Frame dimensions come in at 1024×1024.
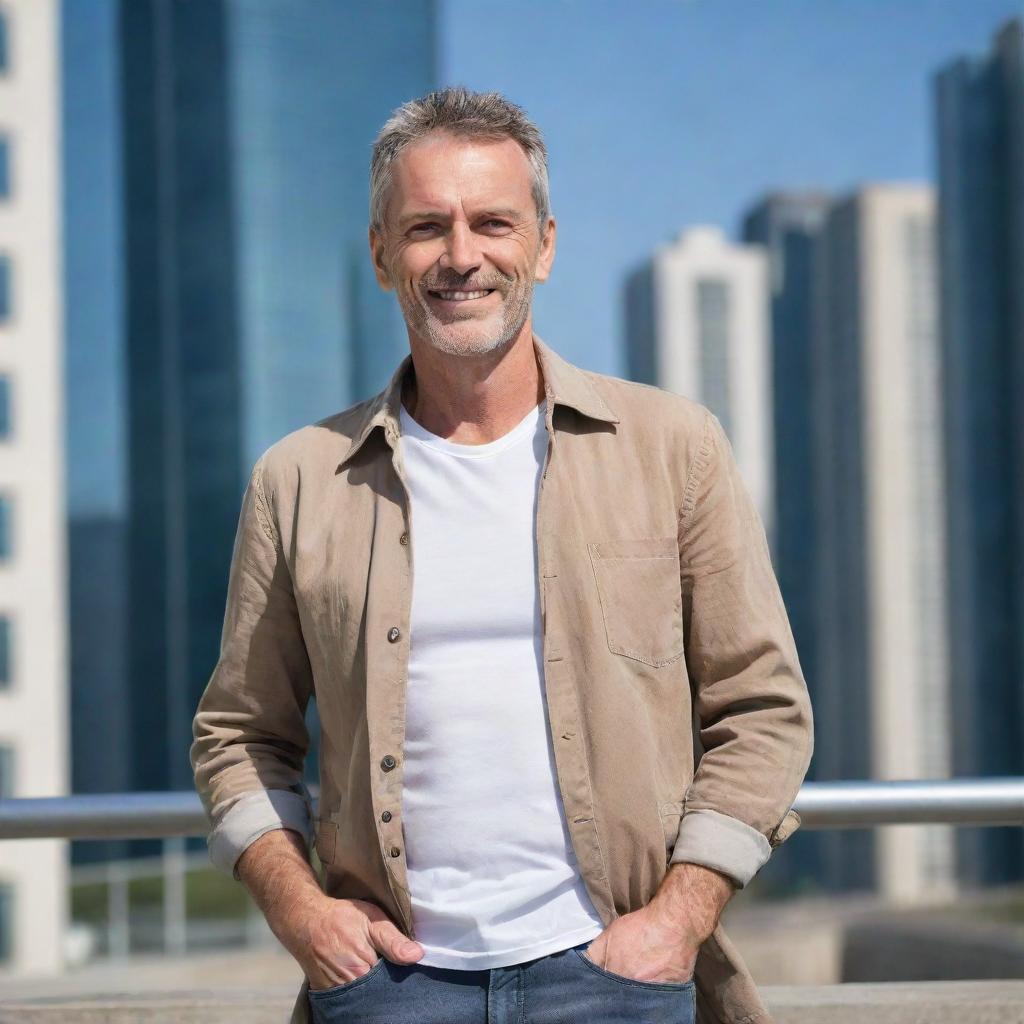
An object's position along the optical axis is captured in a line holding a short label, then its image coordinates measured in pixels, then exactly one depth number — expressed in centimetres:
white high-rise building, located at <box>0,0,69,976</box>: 3819
